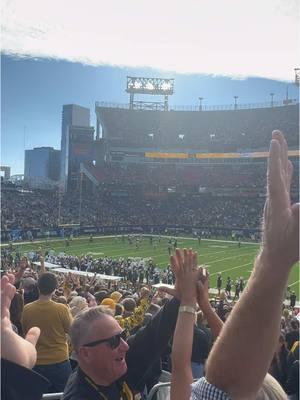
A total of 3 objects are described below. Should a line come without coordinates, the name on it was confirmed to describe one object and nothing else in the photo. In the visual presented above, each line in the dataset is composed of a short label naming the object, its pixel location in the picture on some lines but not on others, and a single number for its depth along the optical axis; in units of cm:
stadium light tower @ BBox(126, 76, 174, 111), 7994
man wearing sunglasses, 232
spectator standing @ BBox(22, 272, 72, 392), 444
